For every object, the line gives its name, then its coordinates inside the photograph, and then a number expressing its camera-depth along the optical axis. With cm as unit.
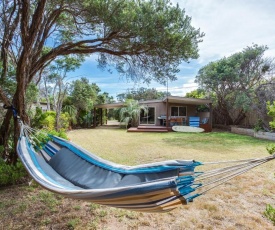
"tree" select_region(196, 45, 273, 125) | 1166
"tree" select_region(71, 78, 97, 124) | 1470
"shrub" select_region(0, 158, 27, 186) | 351
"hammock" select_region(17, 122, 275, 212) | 142
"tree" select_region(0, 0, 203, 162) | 356
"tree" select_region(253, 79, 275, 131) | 962
